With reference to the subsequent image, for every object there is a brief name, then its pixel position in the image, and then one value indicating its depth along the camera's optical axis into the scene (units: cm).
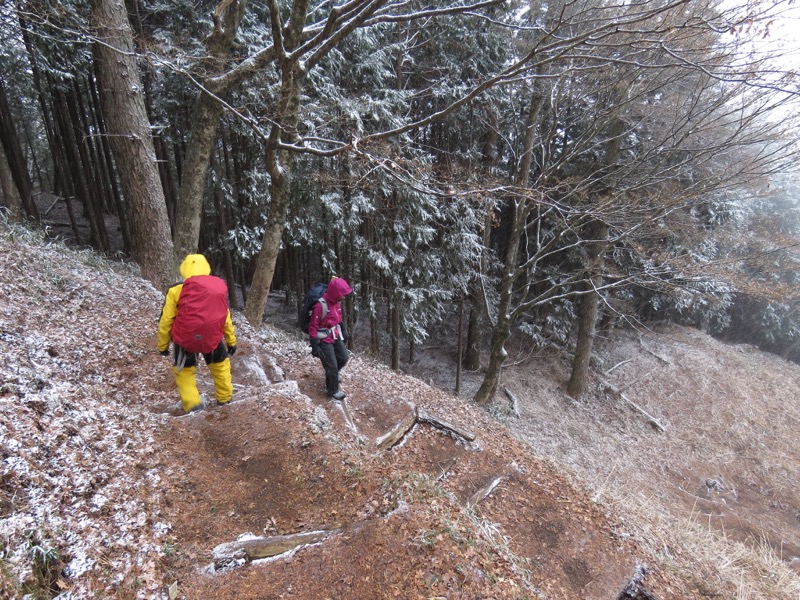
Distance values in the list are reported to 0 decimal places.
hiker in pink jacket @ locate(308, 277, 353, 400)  523
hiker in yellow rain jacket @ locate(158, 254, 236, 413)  377
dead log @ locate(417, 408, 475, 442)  576
